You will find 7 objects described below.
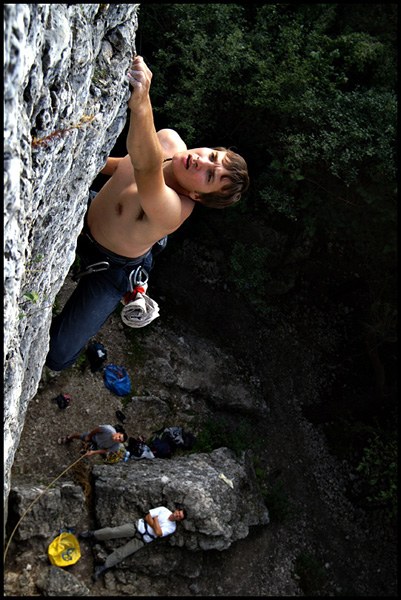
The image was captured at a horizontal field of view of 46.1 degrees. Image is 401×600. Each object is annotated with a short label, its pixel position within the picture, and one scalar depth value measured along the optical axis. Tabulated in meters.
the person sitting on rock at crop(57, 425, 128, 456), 7.16
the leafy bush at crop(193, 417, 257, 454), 8.61
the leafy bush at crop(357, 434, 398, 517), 9.22
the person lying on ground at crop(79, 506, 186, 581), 6.59
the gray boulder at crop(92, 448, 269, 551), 6.86
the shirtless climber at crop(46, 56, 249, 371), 2.52
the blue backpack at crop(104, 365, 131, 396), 8.11
